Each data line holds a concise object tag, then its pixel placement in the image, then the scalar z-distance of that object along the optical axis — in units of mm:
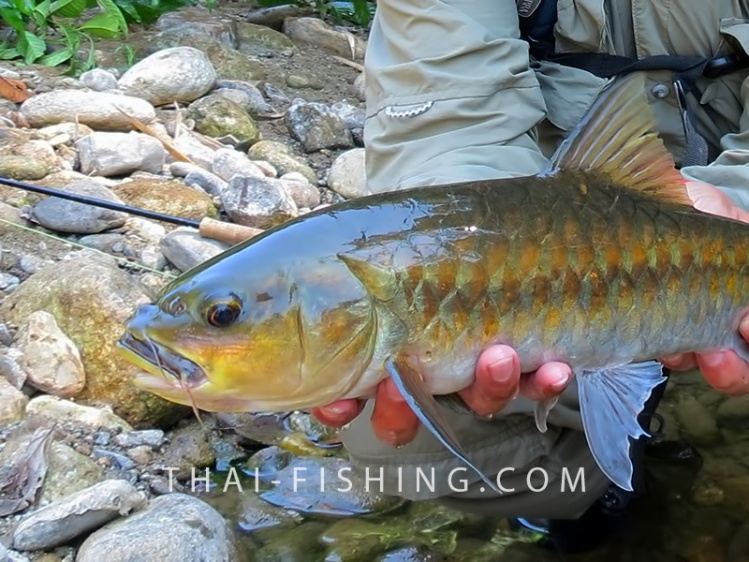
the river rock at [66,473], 2094
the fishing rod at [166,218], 2783
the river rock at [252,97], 4242
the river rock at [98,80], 3959
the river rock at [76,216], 2963
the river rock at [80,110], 3574
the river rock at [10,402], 2244
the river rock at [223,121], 3928
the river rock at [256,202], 3242
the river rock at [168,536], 1887
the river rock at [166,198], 3166
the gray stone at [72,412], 2320
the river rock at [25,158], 3186
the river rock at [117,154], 3344
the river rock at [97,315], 2447
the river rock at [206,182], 3412
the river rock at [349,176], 3705
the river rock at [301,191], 3521
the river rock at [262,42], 5012
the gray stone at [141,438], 2352
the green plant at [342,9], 5609
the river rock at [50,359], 2398
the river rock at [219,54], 4602
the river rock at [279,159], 3781
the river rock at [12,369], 2359
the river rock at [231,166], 3583
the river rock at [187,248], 2854
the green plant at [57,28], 4172
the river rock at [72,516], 1931
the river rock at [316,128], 4082
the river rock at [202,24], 4922
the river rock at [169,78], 3992
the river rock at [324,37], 5266
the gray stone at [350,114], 4293
